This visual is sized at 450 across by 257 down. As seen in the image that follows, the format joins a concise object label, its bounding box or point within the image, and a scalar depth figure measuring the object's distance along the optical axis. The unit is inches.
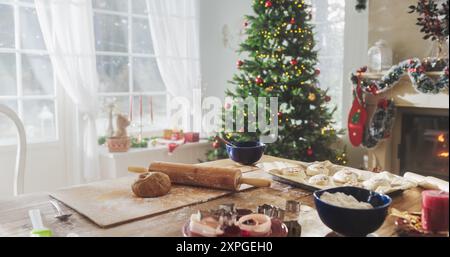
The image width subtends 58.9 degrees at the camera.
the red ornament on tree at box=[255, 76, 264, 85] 109.1
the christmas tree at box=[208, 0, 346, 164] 106.6
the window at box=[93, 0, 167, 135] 119.3
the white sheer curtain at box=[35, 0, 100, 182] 104.8
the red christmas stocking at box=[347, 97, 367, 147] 68.2
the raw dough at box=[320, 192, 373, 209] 28.1
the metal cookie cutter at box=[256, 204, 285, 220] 32.6
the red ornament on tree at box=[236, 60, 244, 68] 113.3
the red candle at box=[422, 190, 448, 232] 21.3
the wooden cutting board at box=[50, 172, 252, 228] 33.6
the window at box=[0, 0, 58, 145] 101.3
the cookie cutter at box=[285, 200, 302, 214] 34.5
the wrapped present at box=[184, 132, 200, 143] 128.1
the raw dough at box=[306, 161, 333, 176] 44.0
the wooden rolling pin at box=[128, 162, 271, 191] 40.9
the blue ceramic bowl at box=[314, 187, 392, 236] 26.3
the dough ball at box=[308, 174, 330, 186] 40.2
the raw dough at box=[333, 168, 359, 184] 39.3
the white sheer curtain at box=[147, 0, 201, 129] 128.6
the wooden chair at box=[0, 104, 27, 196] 56.2
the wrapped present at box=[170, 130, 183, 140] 127.6
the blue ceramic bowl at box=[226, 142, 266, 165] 52.7
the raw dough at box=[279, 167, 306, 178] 43.8
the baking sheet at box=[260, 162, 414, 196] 39.4
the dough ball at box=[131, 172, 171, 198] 39.2
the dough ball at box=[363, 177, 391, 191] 37.8
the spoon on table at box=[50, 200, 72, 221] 33.4
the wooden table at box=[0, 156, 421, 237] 30.4
